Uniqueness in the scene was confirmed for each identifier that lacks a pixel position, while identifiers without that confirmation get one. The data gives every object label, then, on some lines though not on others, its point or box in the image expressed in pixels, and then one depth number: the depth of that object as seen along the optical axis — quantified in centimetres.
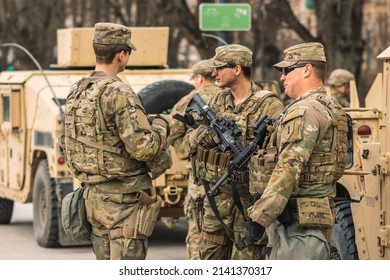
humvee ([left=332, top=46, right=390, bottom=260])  1679
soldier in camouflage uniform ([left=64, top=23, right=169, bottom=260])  1582
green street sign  3383
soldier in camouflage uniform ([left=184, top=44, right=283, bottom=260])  1699
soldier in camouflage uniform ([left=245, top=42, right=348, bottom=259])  1438
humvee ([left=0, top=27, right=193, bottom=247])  2611
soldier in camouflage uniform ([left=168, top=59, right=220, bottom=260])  2032
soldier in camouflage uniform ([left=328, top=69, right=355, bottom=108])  2925
